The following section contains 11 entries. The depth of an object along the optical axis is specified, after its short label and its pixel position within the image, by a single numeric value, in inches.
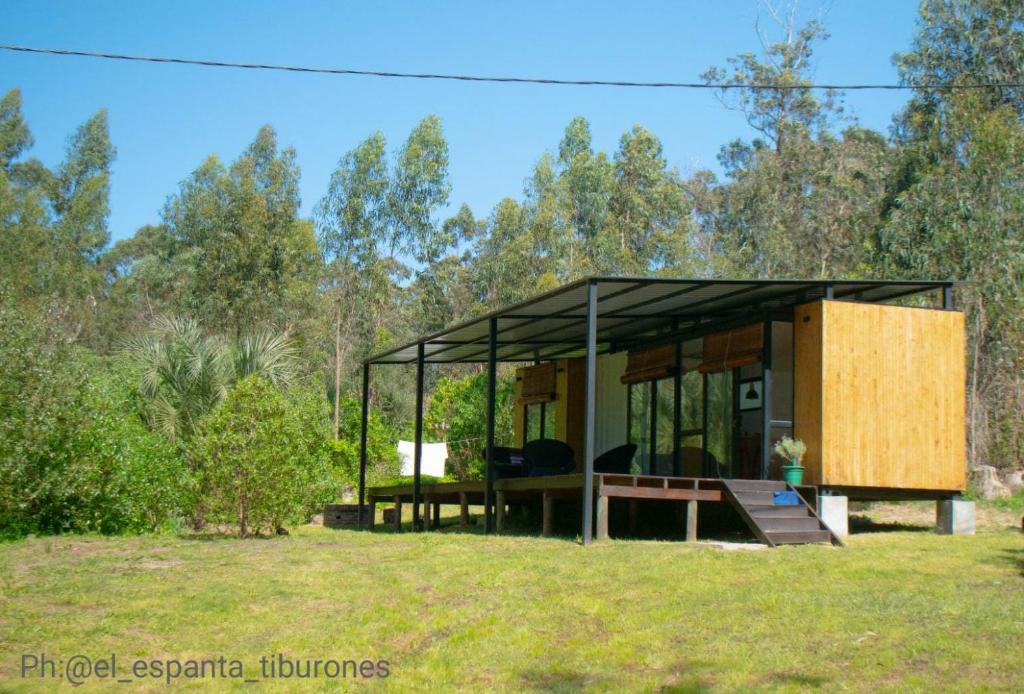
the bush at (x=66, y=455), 542.3
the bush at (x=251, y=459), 501.7
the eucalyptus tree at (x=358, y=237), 1318.9
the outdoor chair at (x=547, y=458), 586.9
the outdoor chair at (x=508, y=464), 586.9
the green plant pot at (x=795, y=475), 468.4
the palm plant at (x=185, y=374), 701.9
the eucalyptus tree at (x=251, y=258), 1262.3
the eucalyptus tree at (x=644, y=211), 1446.9
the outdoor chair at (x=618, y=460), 561.3
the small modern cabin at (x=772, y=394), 467.5
